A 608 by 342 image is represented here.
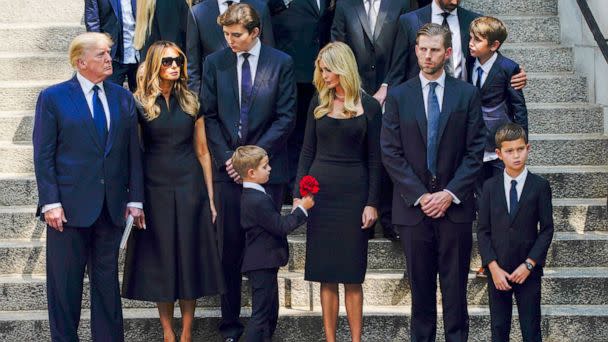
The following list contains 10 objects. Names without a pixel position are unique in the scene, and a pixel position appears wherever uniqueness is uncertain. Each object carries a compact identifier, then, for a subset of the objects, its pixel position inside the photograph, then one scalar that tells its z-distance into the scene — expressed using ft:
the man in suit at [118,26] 64.90
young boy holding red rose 53.47
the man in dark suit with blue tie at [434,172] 53.01
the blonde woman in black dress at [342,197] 55.11
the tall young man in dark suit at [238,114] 56.80
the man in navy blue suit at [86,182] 53.11
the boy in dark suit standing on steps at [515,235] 51.85
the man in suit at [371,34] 60.95
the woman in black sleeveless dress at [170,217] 55.77
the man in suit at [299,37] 63.46
